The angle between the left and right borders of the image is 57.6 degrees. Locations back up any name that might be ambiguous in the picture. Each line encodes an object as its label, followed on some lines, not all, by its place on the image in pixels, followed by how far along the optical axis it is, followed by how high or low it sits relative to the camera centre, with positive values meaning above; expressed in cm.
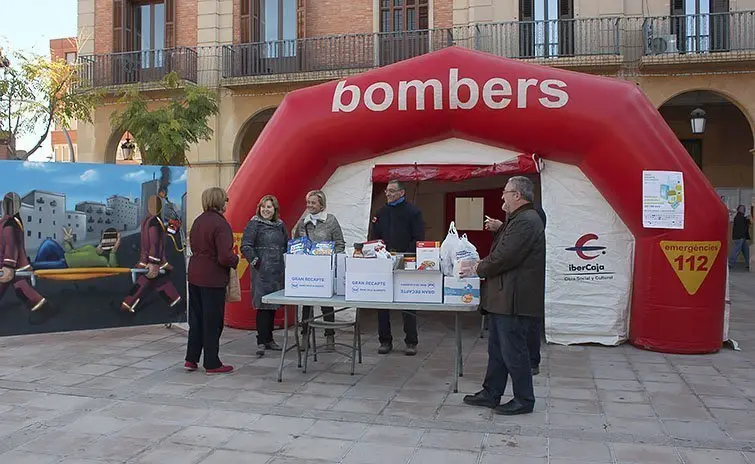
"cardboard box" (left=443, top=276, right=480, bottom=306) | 539 -41
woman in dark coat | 658 -9
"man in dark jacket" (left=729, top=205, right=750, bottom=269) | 1644 +8
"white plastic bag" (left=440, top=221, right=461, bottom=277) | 543 -12
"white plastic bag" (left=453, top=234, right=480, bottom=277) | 523 -12
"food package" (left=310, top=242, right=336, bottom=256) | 573 -9
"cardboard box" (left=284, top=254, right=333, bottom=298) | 566 -32
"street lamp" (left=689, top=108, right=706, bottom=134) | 1562 +269
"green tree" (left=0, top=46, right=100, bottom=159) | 1720 +357
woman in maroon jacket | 588 -32
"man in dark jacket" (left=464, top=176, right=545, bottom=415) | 466 -31
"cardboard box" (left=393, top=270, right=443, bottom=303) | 546 -39
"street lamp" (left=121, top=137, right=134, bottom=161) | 1852 +243
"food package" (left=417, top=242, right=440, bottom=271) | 548 -15
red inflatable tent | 678 +107
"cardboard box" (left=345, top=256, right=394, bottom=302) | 549 -33
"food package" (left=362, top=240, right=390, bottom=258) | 561 -9
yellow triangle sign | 671 -23
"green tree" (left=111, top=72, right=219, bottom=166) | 1590 +275
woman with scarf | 649 +12
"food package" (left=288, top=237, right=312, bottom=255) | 585 -7
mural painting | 713 -10
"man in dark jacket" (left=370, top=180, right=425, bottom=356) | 691 +5
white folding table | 534 -53
